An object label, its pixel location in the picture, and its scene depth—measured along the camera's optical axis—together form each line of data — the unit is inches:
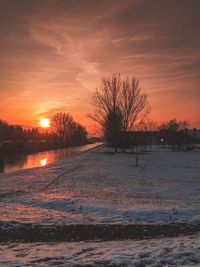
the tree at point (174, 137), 3294.8
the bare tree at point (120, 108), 2365.9
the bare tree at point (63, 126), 7303.2
